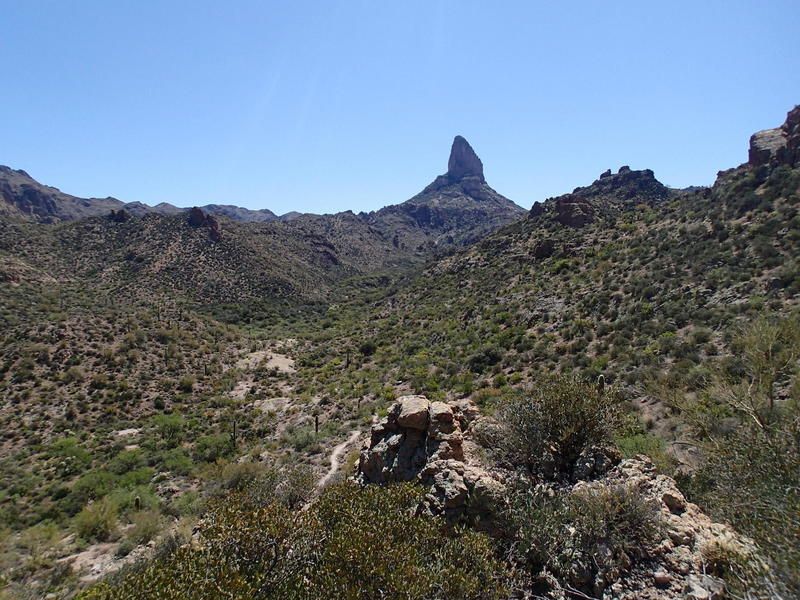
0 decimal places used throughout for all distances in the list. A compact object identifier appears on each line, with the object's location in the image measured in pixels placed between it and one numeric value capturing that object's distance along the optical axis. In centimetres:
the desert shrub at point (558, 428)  852
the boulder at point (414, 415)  987
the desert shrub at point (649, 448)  901
